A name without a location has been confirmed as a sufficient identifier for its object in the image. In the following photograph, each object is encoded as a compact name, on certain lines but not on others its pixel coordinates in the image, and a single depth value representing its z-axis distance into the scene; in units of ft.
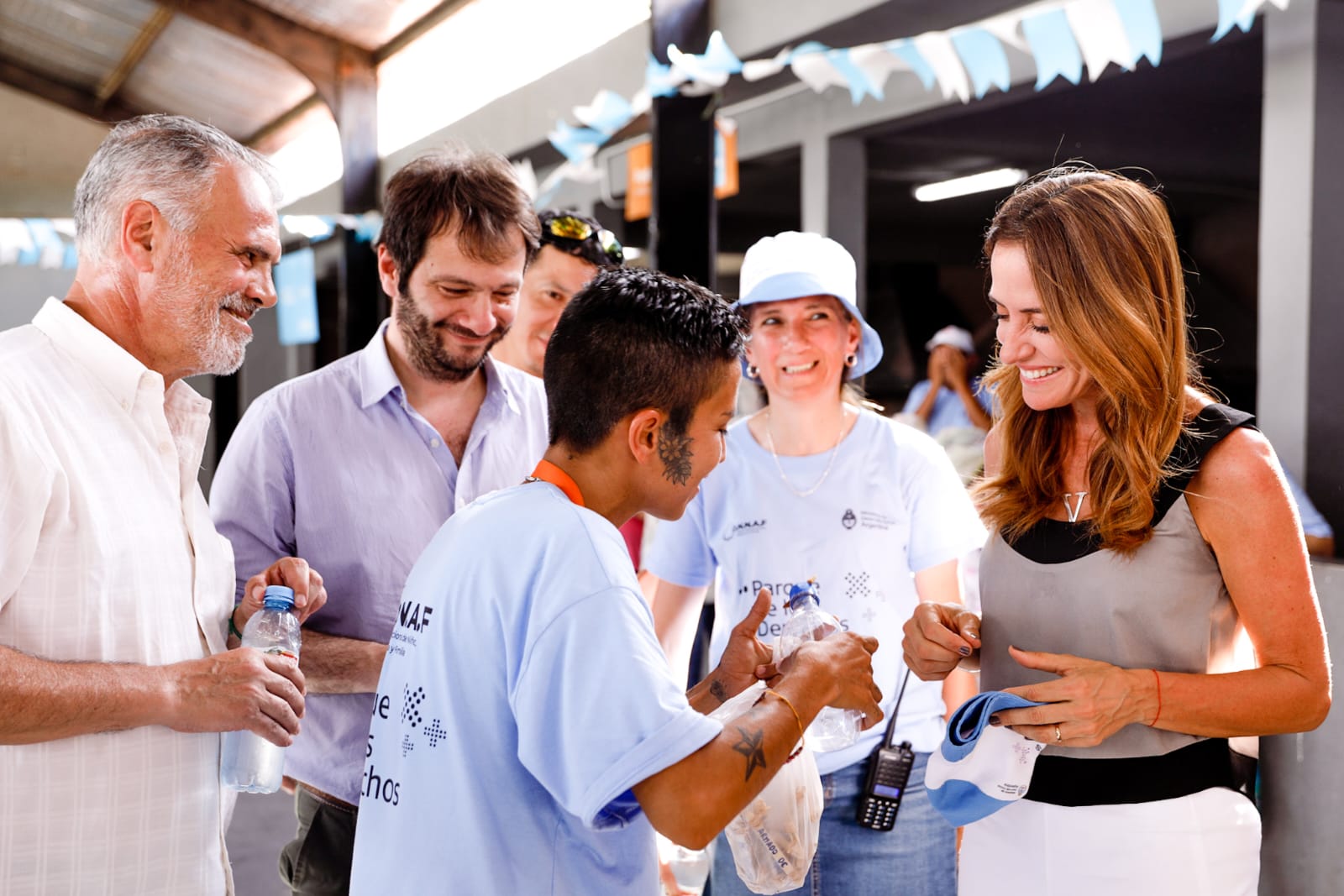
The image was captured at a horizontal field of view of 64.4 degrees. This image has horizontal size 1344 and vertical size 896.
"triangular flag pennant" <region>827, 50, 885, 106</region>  11.95
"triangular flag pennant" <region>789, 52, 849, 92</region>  12.37
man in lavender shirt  6.47
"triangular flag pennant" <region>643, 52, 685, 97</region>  13.52
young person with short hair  3.78
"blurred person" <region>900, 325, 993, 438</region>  26.91
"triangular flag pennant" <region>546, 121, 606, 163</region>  14.24
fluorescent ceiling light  35.35
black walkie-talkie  6.68
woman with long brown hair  4.90
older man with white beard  4.65
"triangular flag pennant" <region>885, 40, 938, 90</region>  11.46
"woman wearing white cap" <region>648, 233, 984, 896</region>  6.81
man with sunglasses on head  9.88
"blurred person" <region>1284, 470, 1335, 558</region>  11.47
